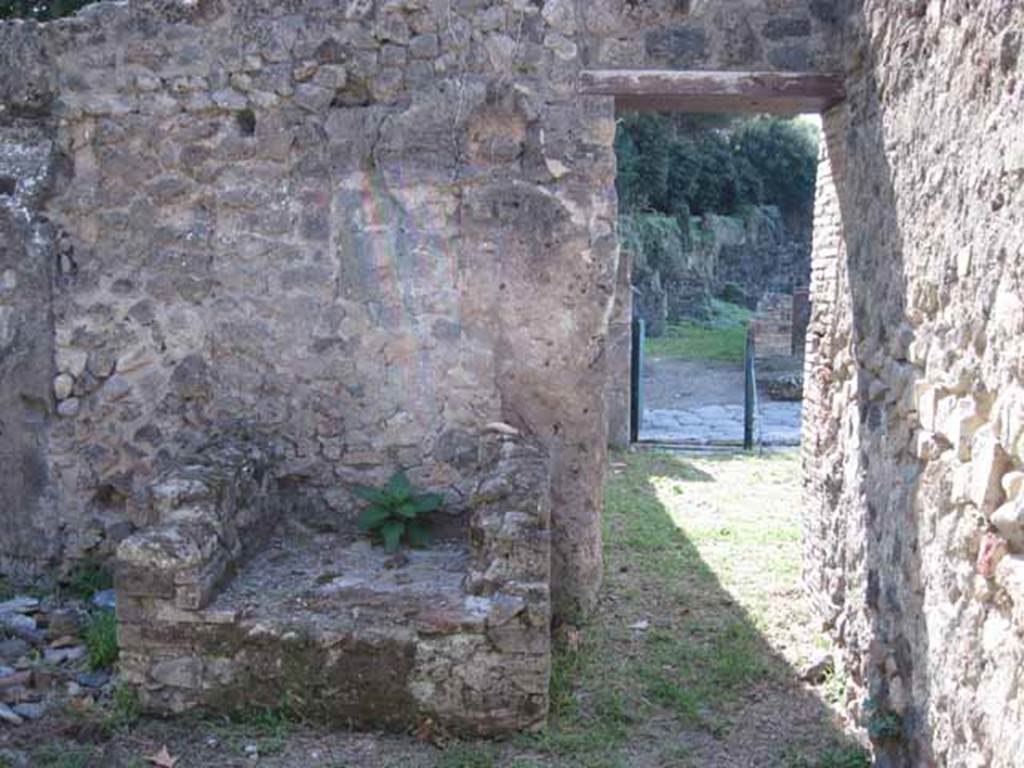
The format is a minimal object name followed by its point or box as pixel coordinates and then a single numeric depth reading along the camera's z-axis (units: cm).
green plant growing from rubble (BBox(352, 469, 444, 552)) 546
